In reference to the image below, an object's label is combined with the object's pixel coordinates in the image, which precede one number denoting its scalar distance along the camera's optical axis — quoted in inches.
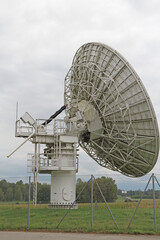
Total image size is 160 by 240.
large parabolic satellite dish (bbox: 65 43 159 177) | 1000.2
